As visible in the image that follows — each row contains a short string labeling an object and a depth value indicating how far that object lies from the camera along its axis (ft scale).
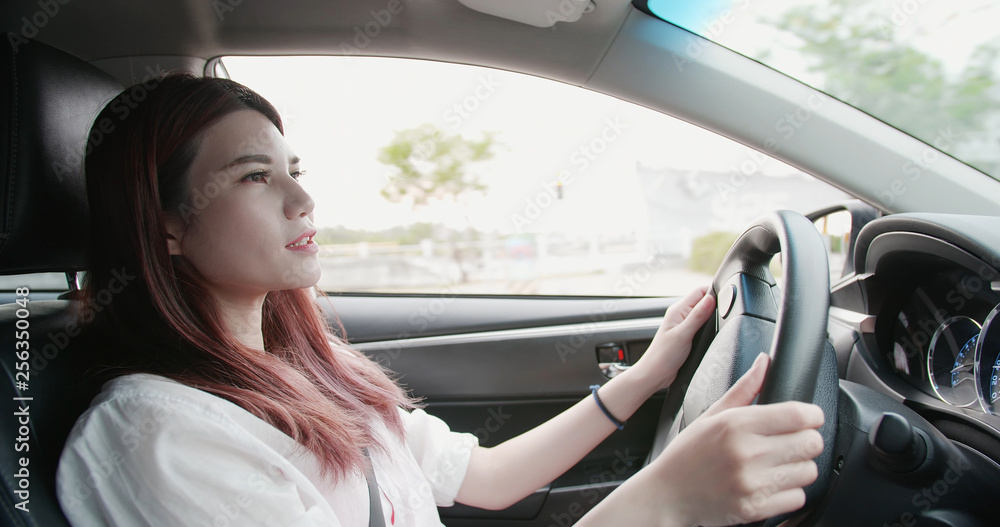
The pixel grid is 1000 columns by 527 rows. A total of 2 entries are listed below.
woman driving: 2.33
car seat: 2.67
